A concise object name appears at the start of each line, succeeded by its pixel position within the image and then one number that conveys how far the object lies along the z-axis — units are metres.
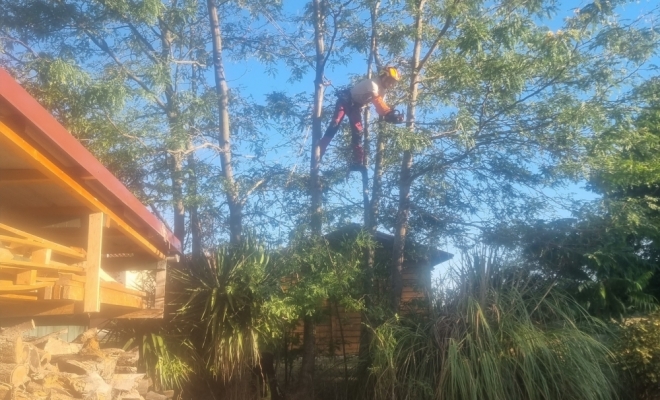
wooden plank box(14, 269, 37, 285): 5.87
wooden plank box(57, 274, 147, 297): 6.31
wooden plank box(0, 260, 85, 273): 5.27
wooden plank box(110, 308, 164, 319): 8.68
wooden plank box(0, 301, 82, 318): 7.28
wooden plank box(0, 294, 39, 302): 6.35
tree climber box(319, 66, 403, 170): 10.49
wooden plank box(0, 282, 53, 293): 5.64
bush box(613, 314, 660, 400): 8.49
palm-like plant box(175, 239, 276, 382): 8.98
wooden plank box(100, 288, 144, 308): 7.27
